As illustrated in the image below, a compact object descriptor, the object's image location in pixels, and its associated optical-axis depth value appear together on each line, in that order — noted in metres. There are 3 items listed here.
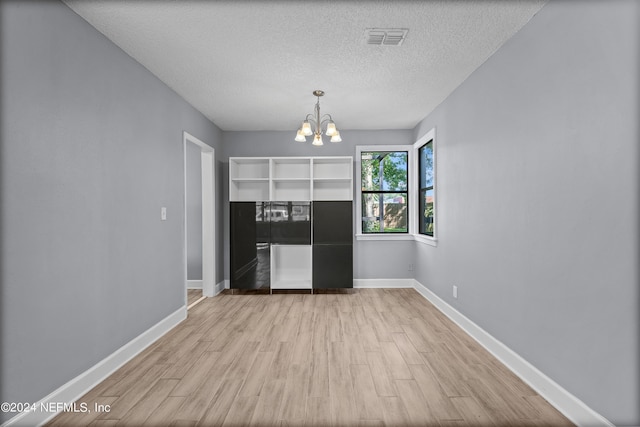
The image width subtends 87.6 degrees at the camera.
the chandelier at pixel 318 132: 3.52
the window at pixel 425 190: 4.68
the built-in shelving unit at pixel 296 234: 4.95
